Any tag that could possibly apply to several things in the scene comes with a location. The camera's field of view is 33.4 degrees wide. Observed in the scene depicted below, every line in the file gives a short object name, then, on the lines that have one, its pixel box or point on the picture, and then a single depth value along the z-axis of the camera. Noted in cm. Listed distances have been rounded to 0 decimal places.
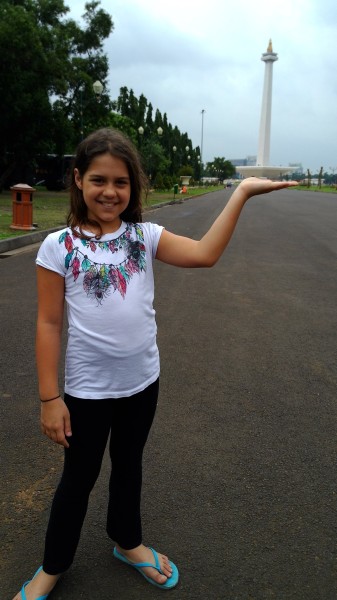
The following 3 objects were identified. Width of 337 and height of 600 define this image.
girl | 182
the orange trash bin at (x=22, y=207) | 1216
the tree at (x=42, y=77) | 2297
